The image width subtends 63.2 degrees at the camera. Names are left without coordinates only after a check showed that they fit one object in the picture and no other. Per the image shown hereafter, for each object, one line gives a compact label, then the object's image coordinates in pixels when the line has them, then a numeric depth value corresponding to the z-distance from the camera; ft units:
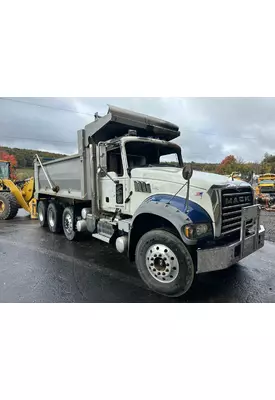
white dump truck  10.13
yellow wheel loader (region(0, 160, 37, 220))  32.22
